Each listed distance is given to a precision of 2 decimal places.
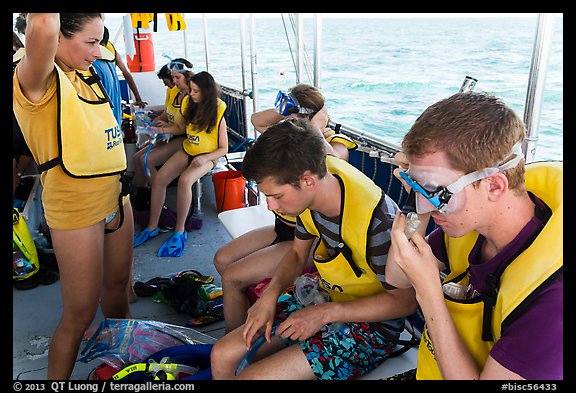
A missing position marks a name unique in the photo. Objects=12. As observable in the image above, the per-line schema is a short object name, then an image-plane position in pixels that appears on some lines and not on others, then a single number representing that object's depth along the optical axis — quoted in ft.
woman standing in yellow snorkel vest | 6.11
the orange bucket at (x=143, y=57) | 27.37
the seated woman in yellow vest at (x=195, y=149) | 14.57
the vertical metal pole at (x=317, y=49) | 12.38
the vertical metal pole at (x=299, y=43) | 13.71
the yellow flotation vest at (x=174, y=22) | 17.46
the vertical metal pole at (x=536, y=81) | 6.12
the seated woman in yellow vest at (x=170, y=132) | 16.19
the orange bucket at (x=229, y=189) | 15.30
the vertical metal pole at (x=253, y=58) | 16.96
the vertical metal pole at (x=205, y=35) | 25.56
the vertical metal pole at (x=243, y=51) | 19.65
